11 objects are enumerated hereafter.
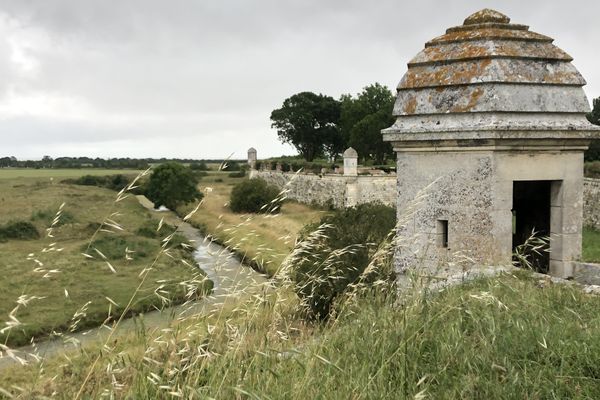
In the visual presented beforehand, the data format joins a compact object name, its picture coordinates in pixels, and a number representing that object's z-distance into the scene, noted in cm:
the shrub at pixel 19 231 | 3062
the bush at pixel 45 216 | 3382
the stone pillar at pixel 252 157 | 5241
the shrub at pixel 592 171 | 2900
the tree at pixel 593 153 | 3966
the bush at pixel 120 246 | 2654
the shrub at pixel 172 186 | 4462
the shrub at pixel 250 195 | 4041
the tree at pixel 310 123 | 6194
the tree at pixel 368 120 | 4862
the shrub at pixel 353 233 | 1261
